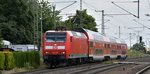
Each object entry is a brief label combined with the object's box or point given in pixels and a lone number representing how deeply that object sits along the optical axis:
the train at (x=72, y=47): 43.09
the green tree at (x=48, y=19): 96.38
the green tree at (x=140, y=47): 193.12
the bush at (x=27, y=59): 41.84
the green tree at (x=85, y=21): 115.18
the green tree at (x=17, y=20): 75.25
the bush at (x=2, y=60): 37.56
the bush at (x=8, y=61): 38.72
